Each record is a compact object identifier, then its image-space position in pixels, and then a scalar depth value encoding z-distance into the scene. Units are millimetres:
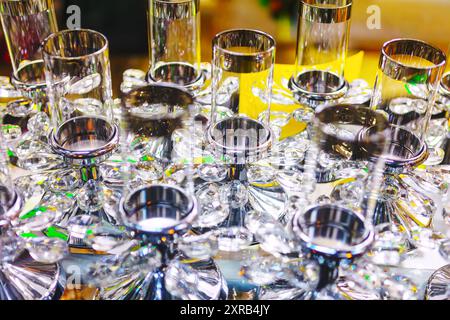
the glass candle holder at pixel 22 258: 585
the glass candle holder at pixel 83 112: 671
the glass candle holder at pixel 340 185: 528
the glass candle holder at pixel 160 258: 534
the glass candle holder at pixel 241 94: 677
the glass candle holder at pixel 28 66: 848
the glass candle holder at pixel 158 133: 658
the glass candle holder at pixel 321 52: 863
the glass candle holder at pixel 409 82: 726
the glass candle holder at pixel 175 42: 884
